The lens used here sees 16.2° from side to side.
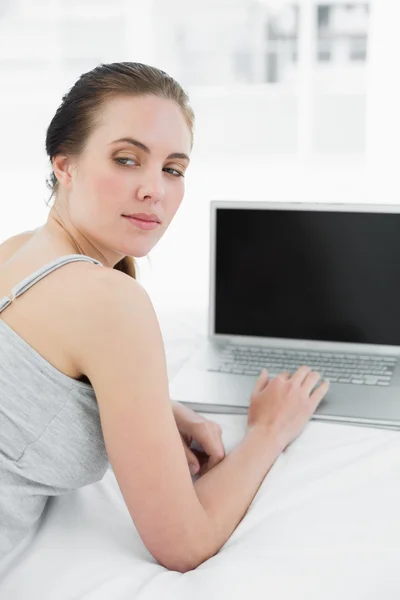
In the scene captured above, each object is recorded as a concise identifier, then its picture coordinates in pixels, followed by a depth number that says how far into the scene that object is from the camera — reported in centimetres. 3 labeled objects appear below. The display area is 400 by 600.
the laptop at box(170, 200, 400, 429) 230
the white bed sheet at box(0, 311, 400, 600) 174
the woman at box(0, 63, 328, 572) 180
